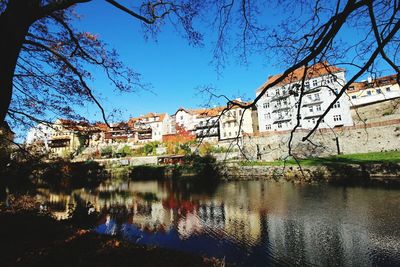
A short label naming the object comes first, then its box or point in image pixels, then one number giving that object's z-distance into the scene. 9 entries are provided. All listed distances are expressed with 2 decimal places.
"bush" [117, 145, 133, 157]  46.28
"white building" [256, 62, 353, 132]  33.38
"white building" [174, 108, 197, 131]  54.85
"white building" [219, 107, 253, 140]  45.56
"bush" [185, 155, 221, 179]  30.44
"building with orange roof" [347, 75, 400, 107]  35.42
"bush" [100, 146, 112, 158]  47.77
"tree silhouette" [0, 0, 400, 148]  1.89
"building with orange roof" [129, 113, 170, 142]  55.91
